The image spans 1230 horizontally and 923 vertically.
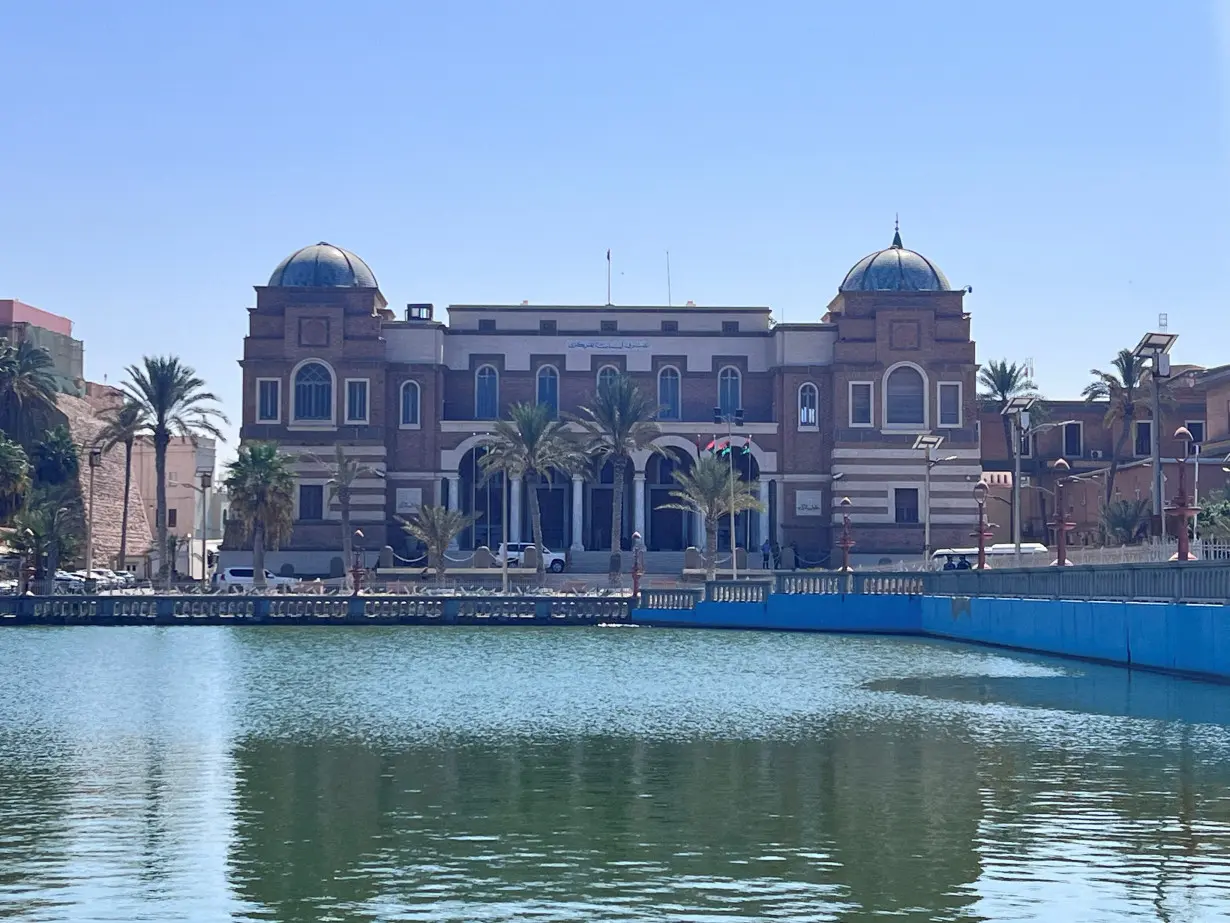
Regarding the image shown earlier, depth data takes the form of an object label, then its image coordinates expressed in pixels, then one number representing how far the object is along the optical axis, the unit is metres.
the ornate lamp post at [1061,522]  52.81
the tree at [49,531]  82.38
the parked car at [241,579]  85.39
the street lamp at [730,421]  97.69
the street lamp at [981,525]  65.25
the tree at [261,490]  84.44
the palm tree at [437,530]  87.75
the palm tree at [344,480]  93.56
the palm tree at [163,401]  89.31
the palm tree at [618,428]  91.31
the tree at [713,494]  85.31
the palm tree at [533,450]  88.38
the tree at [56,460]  101.94
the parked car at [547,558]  93.94
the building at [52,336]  108.25
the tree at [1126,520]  86.88
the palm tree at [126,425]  92.25
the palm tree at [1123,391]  98.75
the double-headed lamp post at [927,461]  76.25
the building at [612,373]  98.25
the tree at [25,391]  97.81
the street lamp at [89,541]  94.57
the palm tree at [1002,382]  112.06
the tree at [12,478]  90.38
